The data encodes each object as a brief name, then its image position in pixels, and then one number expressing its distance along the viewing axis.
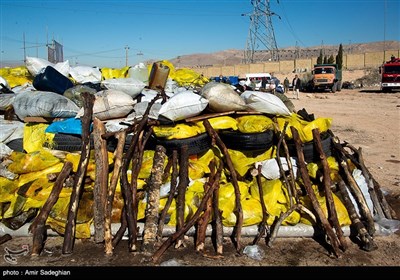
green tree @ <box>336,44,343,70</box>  39.12
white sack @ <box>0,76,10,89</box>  5.70
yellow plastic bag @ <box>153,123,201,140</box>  3.90
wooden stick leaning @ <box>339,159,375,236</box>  3.45
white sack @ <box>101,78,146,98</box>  4.95
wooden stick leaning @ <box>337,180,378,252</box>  3.23
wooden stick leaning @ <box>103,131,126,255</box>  3.20
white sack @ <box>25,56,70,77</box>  6.18
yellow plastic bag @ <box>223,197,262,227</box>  3.52
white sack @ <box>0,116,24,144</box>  4.42
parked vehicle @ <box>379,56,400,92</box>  21.59
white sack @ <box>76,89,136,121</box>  4.12
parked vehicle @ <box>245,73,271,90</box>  26.05
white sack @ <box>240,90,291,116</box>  4.18
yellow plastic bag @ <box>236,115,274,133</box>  3.94
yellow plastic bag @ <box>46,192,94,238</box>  3.40
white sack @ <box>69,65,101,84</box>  6.41
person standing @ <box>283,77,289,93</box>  26.45
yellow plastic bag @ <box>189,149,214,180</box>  3.93
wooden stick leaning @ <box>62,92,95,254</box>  3.25
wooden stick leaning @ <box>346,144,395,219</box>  3.79
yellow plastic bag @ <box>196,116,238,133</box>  4.08
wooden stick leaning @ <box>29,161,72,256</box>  3.21
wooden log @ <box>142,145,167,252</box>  3.25
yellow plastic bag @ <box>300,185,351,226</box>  3.51
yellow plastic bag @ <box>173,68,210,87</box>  7.06
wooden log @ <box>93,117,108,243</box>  3.35
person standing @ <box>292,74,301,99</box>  24.07
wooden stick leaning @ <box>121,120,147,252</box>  3.26
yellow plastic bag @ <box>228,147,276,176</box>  4.01
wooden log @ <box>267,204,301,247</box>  3.35
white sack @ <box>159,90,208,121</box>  3.90
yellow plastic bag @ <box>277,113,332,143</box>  4.04
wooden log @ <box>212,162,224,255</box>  3.22
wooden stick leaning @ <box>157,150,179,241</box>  3.40
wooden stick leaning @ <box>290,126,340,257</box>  3.18
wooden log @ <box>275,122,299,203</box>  3.66
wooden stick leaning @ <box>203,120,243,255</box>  3.31
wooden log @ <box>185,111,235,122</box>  4.06
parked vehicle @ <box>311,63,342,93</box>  25.59
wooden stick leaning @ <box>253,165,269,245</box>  3.38
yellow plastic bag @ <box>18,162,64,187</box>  3.83
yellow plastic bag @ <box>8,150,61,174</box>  3.84
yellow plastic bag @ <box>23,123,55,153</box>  4.18
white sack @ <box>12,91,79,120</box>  4.29
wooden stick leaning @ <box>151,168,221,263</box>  3.05
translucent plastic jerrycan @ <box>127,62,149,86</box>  6.29
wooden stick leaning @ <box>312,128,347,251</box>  3.26
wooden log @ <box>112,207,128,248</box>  3.30
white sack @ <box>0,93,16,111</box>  4.96
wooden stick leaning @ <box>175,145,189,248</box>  3.39
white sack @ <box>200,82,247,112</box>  4.14
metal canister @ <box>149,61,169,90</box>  5.99
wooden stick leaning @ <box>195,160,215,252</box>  3.26
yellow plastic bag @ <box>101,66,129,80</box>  6.69
